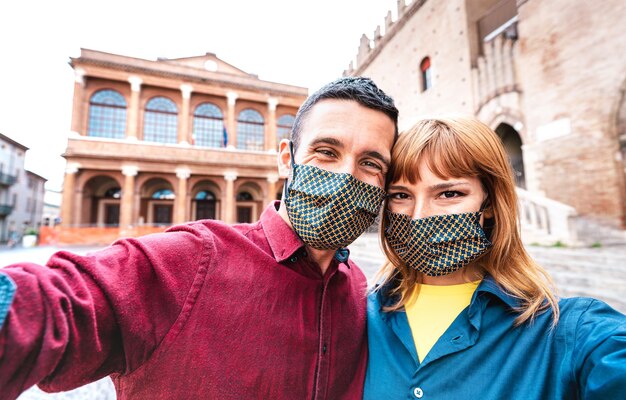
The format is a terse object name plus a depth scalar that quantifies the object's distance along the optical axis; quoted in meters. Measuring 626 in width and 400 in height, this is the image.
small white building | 27.52
